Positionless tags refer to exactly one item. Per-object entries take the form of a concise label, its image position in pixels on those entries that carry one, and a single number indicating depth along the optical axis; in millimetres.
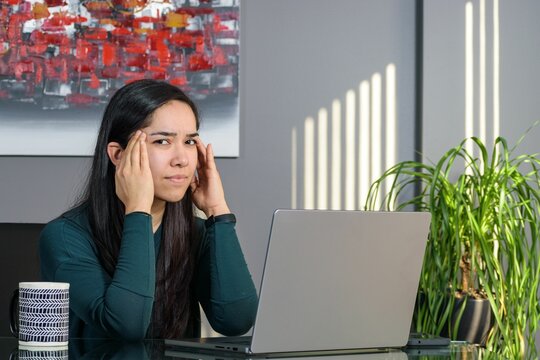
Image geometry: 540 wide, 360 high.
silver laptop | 1982
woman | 2292
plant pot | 3290
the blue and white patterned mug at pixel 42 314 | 1999
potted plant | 3272
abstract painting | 3763
